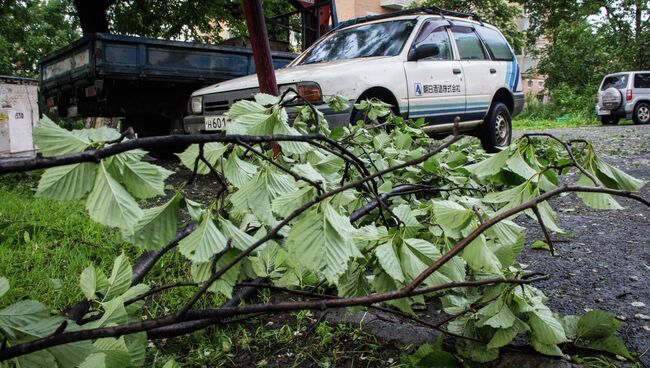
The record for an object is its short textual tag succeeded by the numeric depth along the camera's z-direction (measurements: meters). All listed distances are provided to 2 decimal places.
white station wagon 4.95
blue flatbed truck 6.19
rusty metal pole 2.25
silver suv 18.73
